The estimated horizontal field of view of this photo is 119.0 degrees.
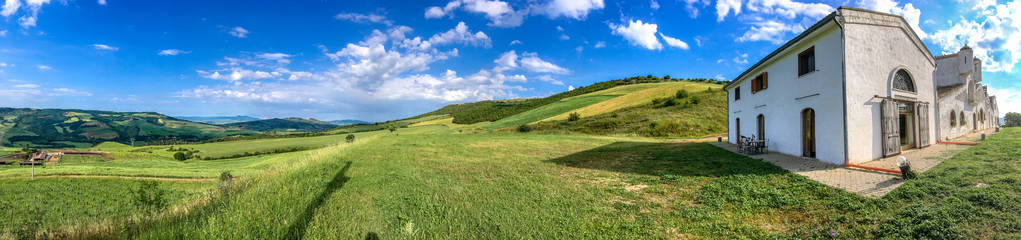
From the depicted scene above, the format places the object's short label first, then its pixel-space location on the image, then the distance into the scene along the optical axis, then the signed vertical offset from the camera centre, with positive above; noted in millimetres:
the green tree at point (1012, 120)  38528 +1419
